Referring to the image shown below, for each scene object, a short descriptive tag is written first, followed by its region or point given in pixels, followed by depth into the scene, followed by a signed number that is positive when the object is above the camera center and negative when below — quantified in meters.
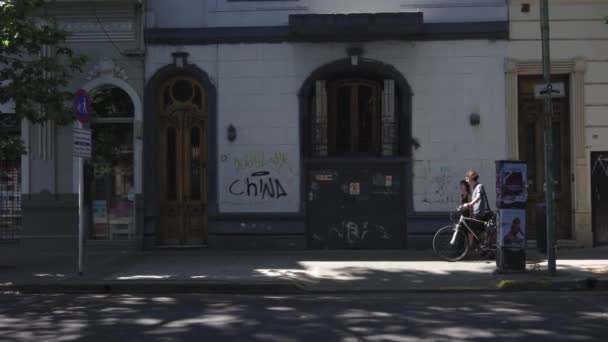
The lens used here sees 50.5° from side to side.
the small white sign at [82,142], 11.20 +0.97
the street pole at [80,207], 11.19 -0.16
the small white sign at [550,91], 10.59 +1.70
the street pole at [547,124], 10.61 +1.15
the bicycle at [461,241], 12.58 -0.92
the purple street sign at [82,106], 11.31 +1.63
